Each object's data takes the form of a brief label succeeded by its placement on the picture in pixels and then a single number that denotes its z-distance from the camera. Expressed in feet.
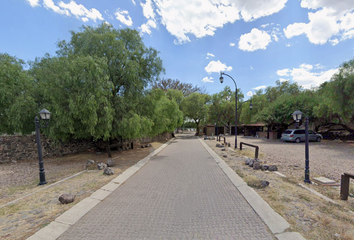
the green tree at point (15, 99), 28.86
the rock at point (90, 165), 25.25
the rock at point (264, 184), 15.62
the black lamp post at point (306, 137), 17.81
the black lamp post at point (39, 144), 18.94
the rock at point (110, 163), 26.19
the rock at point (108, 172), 21.32
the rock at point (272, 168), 22.38
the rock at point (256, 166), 22.85
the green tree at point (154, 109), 37.27
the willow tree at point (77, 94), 25.96
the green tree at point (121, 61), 30.89
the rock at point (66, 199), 12.89
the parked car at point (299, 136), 58.83
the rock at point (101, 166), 24.51
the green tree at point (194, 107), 106.11
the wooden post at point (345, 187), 13.12
